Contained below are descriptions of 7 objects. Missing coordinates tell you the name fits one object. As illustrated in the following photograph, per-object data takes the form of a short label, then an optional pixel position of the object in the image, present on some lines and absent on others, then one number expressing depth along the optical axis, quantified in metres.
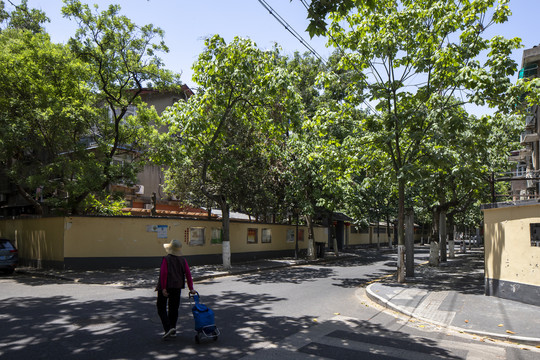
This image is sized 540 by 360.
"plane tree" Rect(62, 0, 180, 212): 16.05
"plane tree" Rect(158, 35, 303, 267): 15.34
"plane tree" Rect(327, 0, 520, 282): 11.60
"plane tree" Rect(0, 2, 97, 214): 15.18
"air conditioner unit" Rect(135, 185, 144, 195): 28.34
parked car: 15.14
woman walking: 6.04
